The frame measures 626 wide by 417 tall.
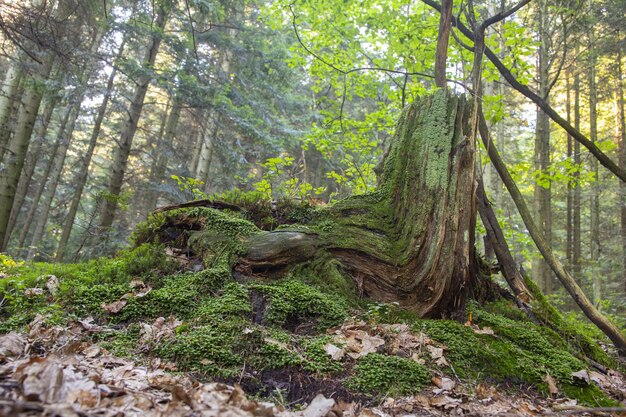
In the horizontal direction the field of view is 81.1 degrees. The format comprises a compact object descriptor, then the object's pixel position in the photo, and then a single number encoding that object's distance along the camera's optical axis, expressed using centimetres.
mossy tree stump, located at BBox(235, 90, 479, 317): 407
